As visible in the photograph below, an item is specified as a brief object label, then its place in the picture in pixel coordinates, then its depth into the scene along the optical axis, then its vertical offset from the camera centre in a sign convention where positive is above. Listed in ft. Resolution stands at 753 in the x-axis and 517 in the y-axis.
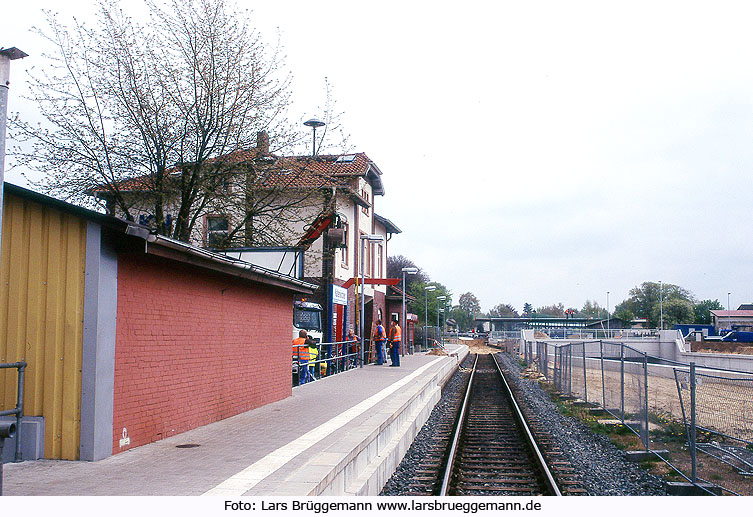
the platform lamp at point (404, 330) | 118.34 -4.75
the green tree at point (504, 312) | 572.51 -6.64
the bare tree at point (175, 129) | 50.03 +13.59
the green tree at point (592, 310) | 578.66 -5.48
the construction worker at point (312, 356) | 54.90 -4.44
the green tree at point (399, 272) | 249.55 +13.23
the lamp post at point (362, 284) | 77.13 +1.50
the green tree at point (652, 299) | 372.58 +3.05
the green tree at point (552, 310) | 611.06 -5.46
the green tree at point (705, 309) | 356.38 -2.86
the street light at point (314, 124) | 56.35 +15.42
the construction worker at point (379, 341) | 81.60 -4.50
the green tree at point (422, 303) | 204.85 +0.48
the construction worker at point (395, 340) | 76.93 -4.15
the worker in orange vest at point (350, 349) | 76.64 -5.41
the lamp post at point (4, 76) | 14.07 +4.97
